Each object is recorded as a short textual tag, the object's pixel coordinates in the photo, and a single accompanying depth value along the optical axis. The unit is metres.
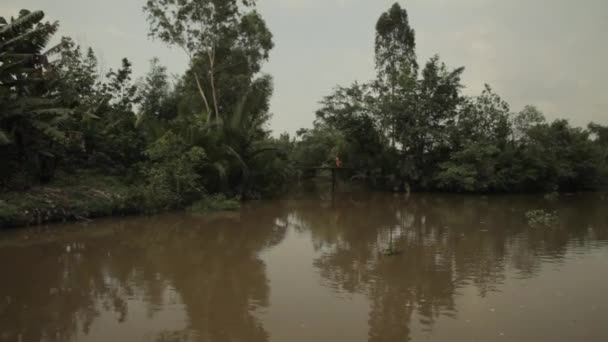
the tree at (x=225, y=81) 14.98
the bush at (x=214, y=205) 13.42
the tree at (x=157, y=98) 22.44
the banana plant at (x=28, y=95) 10.48
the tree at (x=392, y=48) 23.09
